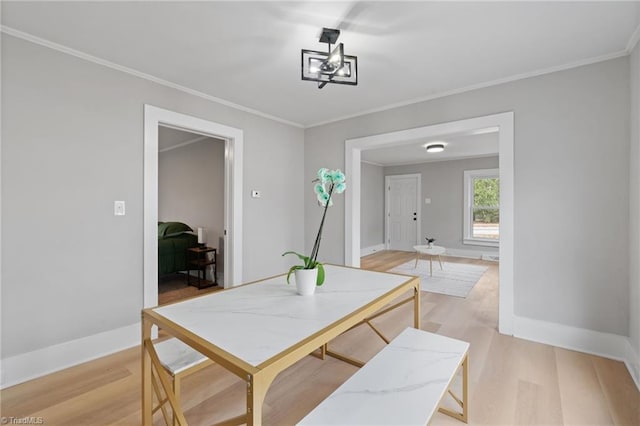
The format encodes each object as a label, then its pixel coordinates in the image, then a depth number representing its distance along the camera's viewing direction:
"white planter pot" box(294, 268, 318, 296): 1.49
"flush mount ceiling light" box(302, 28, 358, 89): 1.64
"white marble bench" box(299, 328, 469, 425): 1.05
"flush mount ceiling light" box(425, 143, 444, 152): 5.23
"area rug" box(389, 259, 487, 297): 4.14
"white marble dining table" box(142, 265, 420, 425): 0.87
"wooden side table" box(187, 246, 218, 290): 4.16
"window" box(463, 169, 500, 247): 6.54
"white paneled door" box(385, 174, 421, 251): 7.49
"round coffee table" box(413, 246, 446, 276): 5.07
